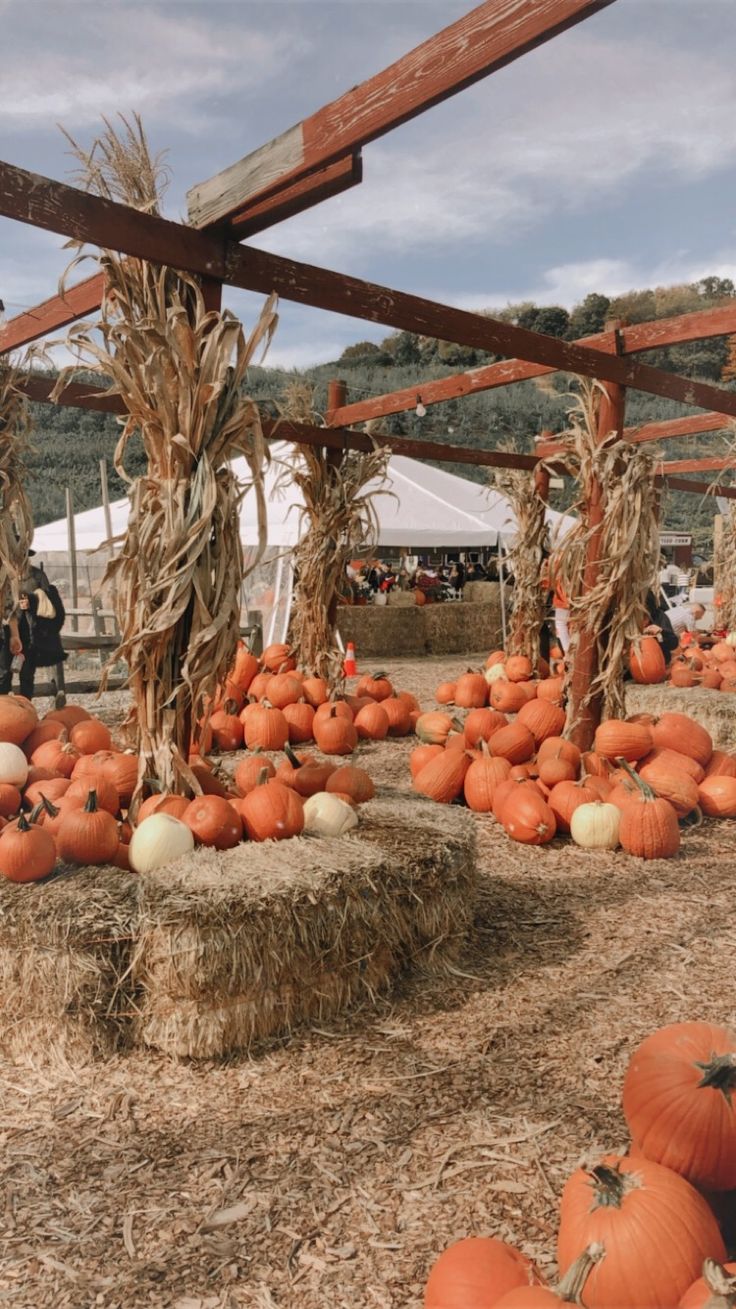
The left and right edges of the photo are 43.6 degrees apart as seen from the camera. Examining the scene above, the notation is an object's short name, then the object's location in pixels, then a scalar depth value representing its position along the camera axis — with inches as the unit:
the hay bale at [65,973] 95.5
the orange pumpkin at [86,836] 110.3
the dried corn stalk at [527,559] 367.9
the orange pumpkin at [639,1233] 51.6
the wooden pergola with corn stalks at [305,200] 99.3
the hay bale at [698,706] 262.4
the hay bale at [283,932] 96.3
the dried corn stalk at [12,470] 186.2
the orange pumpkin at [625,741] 193.3
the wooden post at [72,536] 490.5
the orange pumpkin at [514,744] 208.4
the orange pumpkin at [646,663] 313.4
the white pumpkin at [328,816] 122.6
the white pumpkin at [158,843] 110.7
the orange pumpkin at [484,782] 192.5
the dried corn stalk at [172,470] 118.4
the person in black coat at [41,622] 287.3
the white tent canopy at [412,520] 502.9
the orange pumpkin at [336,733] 244.1
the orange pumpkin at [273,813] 118.1
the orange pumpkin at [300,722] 257.8
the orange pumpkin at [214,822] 115.7
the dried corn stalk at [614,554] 207.0
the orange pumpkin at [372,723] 266.7
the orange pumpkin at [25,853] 104.1
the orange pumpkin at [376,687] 295.4
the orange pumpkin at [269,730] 240.5
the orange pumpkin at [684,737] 200.2
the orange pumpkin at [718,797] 194.7
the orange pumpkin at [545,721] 219.3
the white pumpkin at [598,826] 170.6
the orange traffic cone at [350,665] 375.6
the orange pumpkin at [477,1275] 52.9
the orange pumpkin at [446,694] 313.6
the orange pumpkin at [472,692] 299.9
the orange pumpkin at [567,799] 177.7
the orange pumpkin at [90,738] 158.8
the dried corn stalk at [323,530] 301.3
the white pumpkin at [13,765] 135.3
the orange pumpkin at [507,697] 268.8
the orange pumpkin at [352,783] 136.7
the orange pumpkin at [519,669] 332.8
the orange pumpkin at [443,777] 193.5
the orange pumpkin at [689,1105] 60.8
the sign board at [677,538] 938.1
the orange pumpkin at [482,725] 229.0
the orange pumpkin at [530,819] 171.9
